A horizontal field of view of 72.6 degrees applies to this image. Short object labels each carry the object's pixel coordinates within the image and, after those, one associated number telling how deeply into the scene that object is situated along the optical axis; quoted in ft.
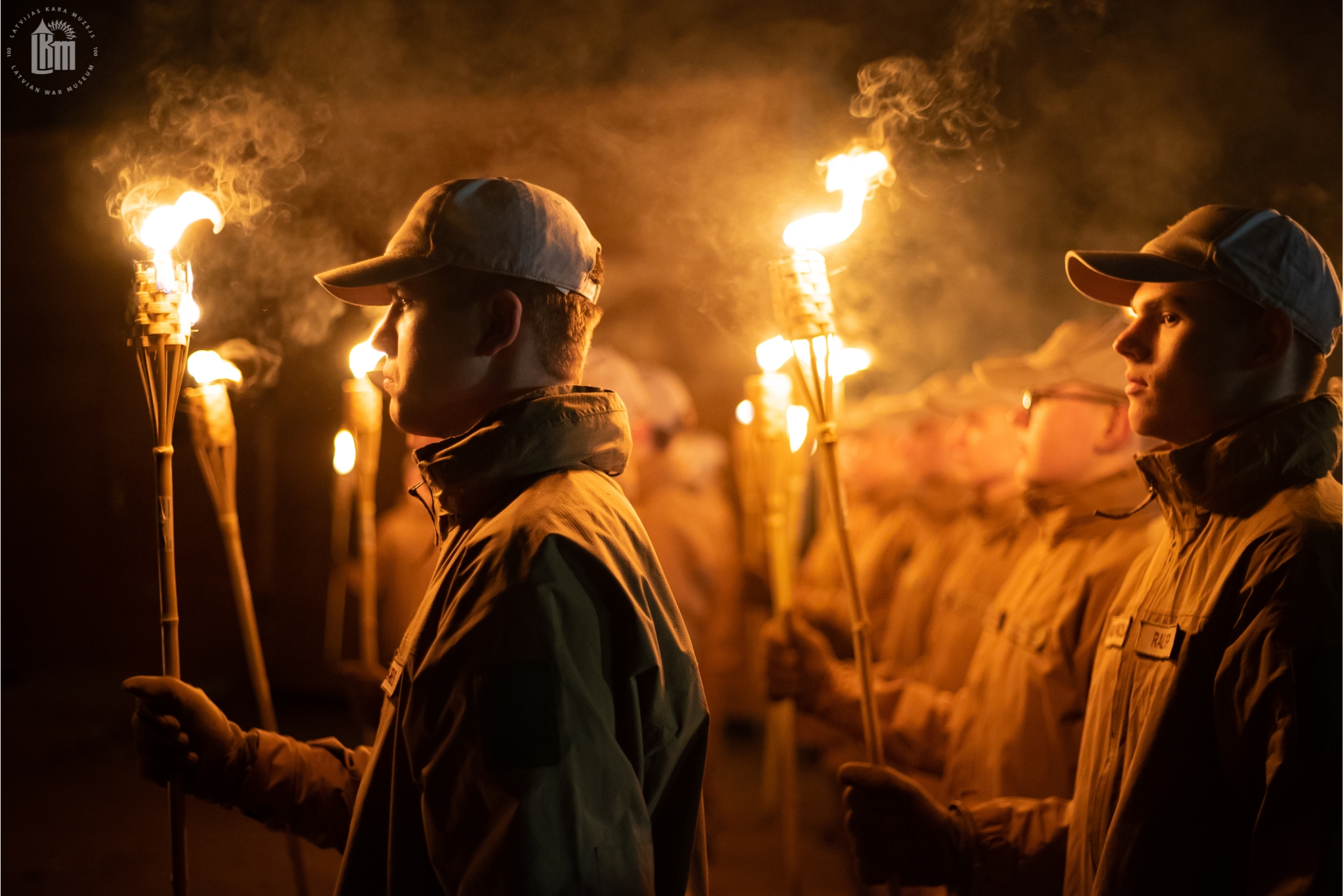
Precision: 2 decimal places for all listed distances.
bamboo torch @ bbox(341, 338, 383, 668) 12.40
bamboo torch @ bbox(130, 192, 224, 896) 7.24
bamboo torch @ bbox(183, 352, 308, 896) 8.85
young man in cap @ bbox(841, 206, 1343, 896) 5.34
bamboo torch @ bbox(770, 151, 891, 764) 8.36
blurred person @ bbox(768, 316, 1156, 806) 9.04
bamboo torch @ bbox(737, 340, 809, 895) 12.71
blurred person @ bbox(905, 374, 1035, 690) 13.60
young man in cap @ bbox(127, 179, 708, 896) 4.39
